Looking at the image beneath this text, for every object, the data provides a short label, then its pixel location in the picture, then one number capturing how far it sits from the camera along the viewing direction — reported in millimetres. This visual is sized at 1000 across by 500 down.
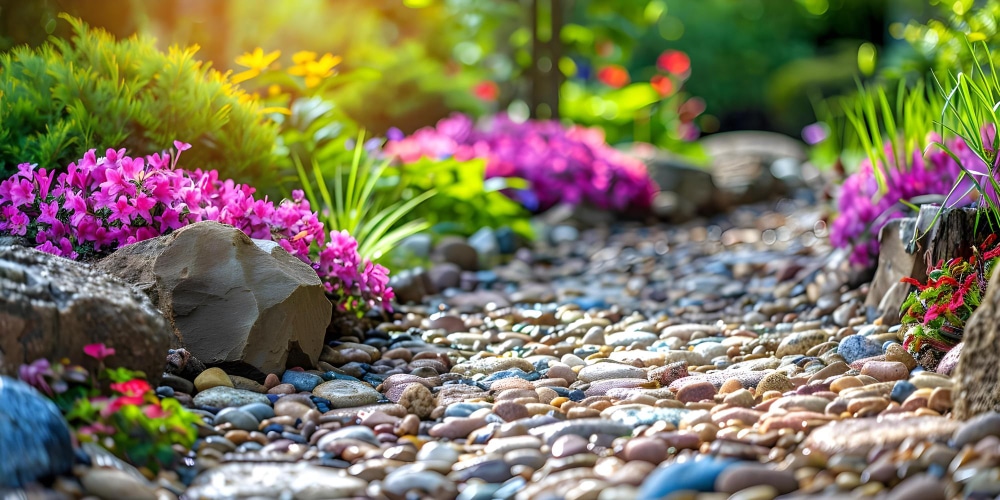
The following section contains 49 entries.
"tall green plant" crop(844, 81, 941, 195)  4023
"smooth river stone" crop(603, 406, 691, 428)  2543
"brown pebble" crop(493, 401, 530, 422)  2641
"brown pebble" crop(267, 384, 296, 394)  2871
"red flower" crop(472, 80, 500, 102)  9773
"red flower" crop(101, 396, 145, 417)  2193
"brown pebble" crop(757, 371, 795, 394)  2848
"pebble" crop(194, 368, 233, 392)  2818
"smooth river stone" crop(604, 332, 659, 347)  3746
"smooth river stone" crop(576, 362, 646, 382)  3160
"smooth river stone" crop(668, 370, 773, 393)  2969
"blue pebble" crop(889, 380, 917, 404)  2525
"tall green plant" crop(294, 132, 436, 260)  4273
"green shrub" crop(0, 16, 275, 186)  3590
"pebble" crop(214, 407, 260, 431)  2537
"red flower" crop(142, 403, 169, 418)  2215
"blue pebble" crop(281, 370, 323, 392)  2977
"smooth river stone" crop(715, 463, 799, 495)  1949
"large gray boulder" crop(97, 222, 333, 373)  2971
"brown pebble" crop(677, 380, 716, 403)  2811
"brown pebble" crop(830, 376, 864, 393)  2712
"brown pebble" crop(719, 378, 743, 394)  2852
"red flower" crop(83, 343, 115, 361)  2332
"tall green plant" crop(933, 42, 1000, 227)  2948
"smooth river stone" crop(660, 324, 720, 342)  3867
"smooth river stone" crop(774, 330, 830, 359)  3406
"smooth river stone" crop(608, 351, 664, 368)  3373
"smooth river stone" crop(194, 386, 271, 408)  2688
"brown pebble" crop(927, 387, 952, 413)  2412
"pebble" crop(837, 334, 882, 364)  3113
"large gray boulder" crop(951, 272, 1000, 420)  2227
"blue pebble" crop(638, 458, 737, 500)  1935
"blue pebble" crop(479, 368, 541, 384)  3185
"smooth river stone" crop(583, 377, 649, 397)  2979
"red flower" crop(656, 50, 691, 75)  10258
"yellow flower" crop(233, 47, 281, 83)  4845
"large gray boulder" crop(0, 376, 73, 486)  1936
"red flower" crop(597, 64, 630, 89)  10766
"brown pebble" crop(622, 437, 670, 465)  2230
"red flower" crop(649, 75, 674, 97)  9992
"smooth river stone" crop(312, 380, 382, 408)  2852
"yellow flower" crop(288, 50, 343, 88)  5449
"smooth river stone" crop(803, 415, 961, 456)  2133
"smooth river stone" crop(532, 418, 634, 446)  2416
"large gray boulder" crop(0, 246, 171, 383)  2285
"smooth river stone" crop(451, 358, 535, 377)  3303
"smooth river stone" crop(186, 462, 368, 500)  2074
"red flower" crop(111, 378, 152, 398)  2287
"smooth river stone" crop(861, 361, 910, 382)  2797
